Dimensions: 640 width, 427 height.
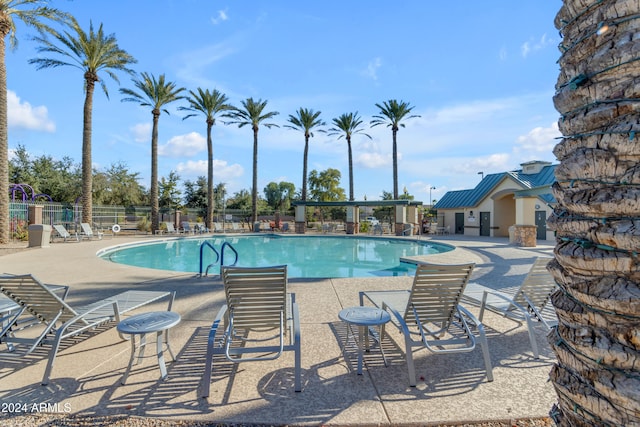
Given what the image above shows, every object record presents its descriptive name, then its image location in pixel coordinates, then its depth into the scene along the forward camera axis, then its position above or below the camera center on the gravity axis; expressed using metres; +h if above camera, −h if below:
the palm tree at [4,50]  13.06 +6.78
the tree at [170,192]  34.50 +2.76
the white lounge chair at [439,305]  3.10 -0.90
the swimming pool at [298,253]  11.71 -1.66
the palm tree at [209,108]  24.61 +8.42
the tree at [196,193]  37.59 +2.90
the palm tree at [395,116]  27.05 +8.48
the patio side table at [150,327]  2.97 -1.00
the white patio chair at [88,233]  16.37 -0.73
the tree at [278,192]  55.34 +4.54
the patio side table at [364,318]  3.20 -1.02
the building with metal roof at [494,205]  19.58 +0.83
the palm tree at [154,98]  21.84 +8.14
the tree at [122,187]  33.47 +3.31
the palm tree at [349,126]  29.57 +8.34
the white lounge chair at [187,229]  22.52 -0.74
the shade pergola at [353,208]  22.88 +0.74
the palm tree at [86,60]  16.72 +8.36
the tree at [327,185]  45.88 +4.60
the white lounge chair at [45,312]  3.15 -0.99
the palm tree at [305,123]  28.95 +8.46
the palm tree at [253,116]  26.69 +8.42
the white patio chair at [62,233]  15.38 -0.67
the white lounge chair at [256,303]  2.98 -0.82
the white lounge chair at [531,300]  4.05 -1.06
